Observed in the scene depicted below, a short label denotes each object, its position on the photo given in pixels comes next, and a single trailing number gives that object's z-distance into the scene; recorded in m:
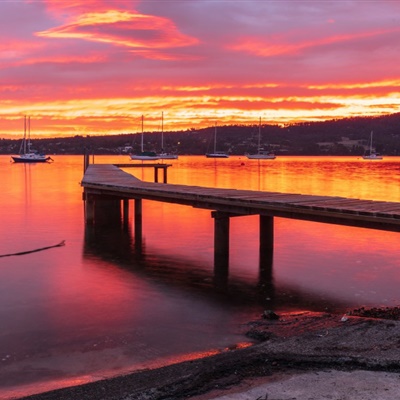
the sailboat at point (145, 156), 125.06
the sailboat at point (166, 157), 142.55
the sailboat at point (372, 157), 188.50
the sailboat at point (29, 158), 135.50
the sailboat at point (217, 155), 192.75
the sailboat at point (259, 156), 172.25
